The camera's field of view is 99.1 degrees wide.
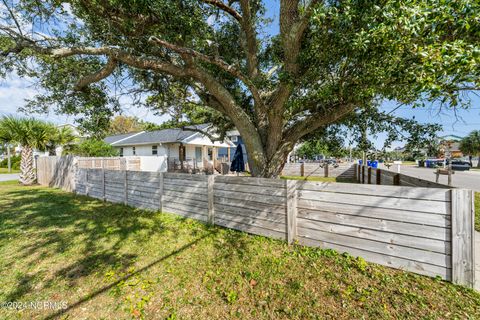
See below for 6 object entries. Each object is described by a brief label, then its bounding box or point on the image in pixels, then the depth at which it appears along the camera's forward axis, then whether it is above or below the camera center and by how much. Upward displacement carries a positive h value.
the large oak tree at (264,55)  2.44 +1.91
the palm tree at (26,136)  11.58 +1.46
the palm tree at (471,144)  40.28 +1.79
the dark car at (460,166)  27.68 -1.73
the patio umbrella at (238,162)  11.97 -0.29
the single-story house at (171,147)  17.24 +1.11
